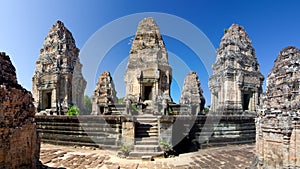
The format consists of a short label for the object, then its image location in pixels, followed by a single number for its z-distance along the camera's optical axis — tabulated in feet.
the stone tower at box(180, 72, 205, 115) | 59.77
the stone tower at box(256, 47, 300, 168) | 12.37
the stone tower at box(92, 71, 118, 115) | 57.21
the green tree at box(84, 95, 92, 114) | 140.15
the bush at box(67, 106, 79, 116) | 45.46
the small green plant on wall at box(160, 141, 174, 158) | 22.60
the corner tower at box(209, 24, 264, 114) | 52.54
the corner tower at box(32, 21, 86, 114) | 54.19
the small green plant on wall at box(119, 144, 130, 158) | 21.82
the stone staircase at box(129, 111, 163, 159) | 21.67
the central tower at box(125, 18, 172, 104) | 55.93
